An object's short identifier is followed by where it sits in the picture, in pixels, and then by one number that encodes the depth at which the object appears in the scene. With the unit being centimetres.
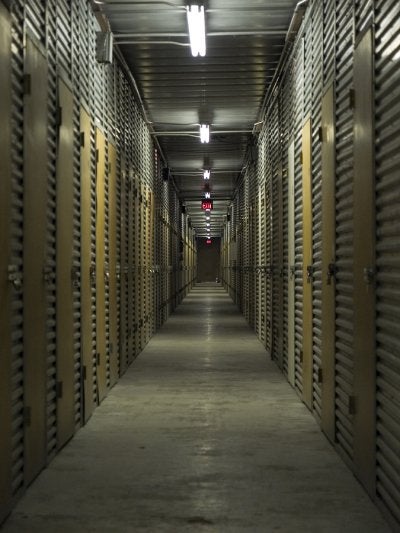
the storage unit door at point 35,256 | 382
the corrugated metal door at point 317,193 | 554
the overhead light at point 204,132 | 1092
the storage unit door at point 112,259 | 712
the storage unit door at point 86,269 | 557
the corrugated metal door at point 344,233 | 432
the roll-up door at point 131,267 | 878
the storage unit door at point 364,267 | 359
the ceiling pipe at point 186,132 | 1210
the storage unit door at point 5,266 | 329
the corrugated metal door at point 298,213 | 666
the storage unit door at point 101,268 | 636
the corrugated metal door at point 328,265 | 483
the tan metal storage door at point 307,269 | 597
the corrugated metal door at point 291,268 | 715
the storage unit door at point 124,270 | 801
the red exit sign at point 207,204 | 2078
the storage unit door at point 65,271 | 472
